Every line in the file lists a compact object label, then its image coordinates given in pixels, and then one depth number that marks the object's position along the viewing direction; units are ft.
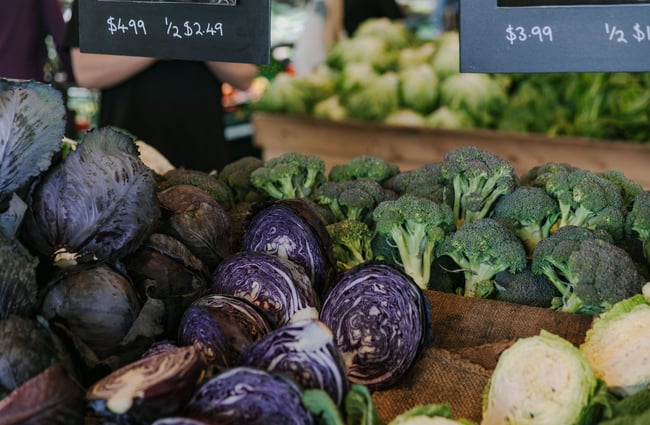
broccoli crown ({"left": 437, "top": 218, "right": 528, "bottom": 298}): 5.46
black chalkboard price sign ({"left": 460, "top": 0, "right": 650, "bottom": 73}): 5.25
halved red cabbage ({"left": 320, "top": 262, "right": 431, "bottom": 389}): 4.70
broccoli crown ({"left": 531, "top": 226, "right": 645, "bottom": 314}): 5.00
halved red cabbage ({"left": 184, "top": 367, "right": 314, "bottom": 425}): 3.60
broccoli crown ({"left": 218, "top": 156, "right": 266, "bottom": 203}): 7.00
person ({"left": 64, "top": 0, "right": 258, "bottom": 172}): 10.45
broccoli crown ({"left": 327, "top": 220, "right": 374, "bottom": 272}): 5.88
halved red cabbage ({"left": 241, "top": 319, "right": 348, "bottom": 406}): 3.86
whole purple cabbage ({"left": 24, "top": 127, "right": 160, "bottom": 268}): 4.46
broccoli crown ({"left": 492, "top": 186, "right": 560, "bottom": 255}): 5.73
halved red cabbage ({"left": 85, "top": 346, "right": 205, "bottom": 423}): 3.47
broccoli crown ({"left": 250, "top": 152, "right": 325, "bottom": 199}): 6.65
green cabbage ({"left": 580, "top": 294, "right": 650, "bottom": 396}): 4.32
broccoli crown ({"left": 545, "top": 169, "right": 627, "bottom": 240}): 5.65
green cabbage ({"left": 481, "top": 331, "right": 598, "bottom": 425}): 4.05
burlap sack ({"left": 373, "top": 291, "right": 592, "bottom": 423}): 4.69
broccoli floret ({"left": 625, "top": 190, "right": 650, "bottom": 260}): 5.57
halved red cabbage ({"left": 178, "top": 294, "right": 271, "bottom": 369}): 4.29
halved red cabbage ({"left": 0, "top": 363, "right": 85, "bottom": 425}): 3.48
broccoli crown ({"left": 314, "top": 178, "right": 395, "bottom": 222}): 6.29
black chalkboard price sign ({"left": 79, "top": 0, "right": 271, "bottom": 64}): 5.56
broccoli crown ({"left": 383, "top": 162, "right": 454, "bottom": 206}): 6.25
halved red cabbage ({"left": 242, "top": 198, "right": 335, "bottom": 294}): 5.31
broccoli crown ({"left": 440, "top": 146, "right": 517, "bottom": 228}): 6.00
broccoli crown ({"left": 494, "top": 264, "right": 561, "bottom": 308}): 5.46
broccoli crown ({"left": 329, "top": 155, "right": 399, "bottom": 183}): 6.91
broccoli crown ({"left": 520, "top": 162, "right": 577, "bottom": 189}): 6.25
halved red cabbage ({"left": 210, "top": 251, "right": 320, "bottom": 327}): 4.85
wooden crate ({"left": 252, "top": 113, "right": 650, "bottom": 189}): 12.21
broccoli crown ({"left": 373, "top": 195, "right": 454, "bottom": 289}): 5.67
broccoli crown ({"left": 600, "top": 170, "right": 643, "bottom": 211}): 6.21
